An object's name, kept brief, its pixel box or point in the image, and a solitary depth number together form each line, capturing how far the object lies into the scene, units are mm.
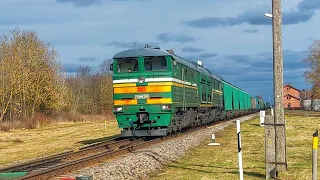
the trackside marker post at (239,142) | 9597
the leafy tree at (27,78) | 55625
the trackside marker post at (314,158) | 7957
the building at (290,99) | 174375
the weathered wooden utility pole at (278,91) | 11234
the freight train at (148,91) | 19906
